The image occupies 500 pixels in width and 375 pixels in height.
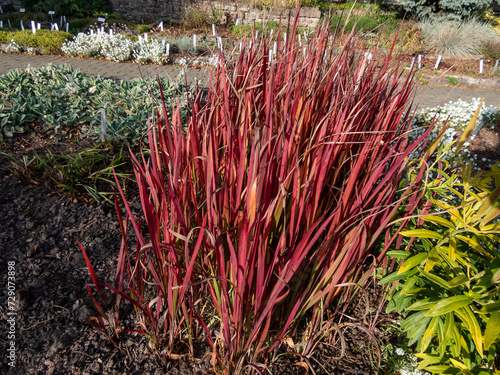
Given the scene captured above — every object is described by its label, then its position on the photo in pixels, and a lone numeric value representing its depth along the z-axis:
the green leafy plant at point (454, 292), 1.17
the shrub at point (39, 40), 7.94
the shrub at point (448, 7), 11.07
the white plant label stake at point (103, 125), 2.58
